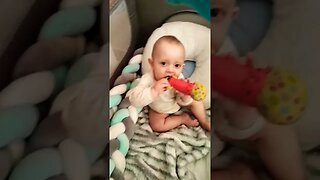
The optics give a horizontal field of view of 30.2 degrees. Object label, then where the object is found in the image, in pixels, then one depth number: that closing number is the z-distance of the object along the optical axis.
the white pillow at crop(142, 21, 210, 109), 1.30
